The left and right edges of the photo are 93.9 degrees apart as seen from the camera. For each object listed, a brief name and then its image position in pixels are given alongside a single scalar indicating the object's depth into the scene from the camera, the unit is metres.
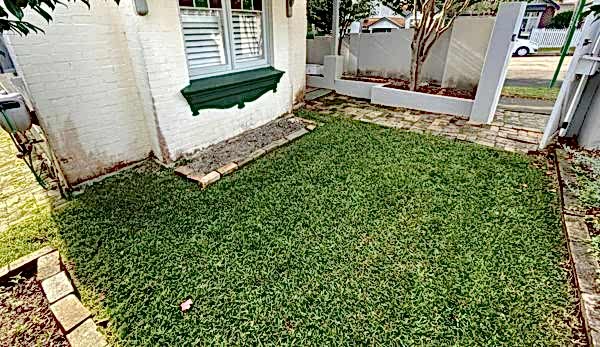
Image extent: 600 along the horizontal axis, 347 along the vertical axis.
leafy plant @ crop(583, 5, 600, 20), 2.45
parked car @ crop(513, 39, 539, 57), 15.58
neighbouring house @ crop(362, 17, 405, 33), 18.12
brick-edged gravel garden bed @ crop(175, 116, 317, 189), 3.41
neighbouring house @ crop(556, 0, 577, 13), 22.15
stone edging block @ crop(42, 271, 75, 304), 1.86
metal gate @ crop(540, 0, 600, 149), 3.58
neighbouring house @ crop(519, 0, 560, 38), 21.59
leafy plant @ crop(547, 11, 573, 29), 19.28
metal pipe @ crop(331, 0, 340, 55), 6.62
